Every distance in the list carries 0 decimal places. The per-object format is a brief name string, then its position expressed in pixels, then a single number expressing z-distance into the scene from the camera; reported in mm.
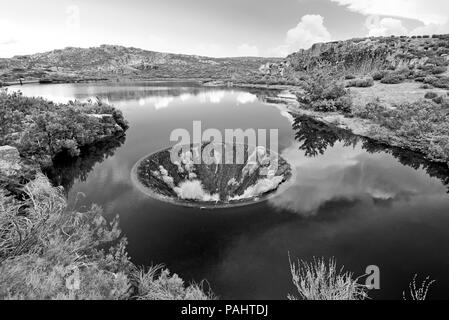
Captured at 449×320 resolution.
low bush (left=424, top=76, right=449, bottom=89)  52375
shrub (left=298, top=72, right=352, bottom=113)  54125
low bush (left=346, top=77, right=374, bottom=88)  66375
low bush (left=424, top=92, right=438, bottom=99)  46778
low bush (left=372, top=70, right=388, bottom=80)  70181
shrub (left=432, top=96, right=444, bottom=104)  43603
